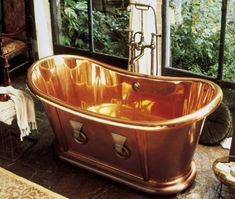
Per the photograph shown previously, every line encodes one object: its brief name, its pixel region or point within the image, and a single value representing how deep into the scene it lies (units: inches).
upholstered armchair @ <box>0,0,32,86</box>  169.9
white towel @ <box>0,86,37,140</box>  127.2
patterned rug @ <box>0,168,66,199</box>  111.6
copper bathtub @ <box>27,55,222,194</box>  103.3
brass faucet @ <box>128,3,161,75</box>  128.6
